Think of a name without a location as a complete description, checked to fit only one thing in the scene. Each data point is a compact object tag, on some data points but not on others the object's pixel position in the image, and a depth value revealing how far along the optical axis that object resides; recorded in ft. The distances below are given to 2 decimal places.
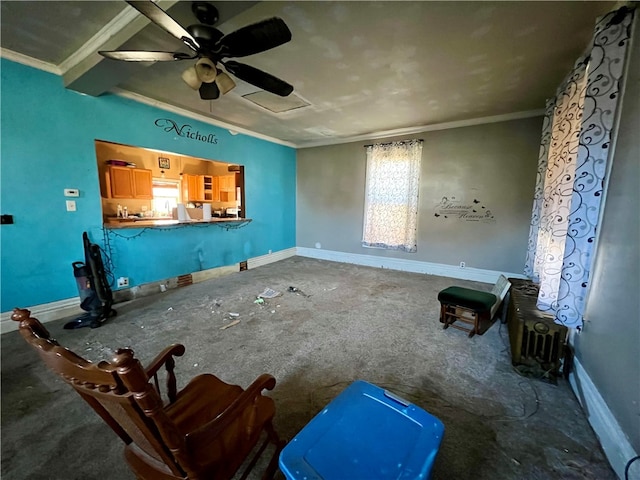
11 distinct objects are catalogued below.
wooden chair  1.95
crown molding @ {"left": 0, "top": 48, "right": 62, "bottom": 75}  7.23
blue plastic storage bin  2.63
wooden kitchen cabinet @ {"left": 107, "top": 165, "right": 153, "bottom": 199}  16.11
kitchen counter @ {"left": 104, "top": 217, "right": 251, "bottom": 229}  10.37
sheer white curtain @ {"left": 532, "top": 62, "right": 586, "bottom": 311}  6.11
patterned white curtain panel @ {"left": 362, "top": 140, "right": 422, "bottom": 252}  14.80
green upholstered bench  7.91
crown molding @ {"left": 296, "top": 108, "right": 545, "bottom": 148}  11.88
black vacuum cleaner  8.52
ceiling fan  4.59
